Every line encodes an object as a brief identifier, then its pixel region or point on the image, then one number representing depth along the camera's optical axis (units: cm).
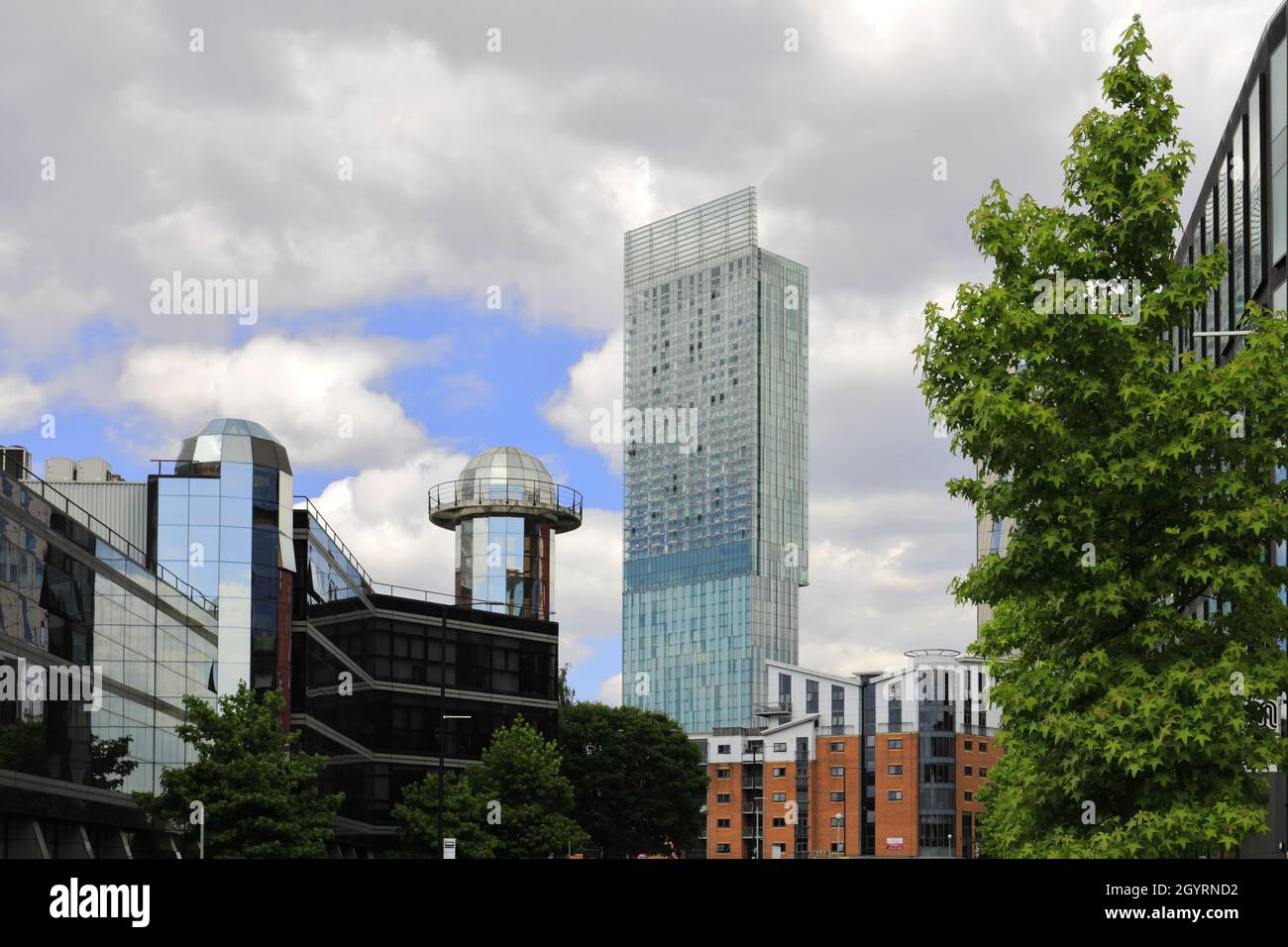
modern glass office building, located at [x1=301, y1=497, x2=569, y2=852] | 8181
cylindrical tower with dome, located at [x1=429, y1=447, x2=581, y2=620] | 10244
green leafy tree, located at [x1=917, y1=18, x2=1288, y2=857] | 1862
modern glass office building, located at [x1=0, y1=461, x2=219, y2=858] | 4962
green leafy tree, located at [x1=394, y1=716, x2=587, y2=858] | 7662
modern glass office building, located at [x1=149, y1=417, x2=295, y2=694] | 7275
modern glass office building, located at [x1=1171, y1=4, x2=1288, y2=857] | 4325
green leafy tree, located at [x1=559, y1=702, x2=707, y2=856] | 10856
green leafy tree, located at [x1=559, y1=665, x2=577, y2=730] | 12081
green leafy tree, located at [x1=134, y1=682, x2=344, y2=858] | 5681
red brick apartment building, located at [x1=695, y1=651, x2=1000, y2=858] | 16988
